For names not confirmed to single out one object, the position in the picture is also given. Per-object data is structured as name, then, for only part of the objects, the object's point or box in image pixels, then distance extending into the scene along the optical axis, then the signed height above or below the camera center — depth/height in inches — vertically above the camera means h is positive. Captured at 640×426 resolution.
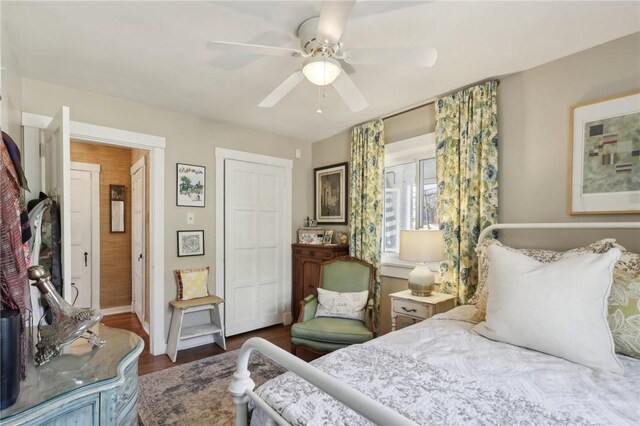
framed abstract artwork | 71.6 +13.7
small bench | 115.1 -45.9
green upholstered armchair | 100.7 -39.9
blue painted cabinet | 36.1 -23.2
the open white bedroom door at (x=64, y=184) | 73.1 +6.1
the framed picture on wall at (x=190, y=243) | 125.9 -14.0
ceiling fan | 52.7 +31.5
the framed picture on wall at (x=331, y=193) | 148.5 +8.6
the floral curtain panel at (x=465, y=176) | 95.0 +11.4
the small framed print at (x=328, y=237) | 150.9 -13.2
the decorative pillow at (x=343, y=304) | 113.5 -35.5
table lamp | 97.3 -13.5
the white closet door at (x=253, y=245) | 139.6 -17.0
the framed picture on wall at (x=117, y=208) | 175.3 +0.9
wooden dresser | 140.2 -26.8
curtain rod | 99.7 +39.9
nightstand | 95.3 -30.6
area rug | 81.2 -55.3
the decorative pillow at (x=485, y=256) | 68.4 -11.3
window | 118.6 +9.3
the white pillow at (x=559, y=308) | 51.7 -17.8
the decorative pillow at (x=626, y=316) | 52.8 -18.4
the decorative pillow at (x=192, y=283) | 122.5 -29.7
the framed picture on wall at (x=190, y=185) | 125.5 +10.4
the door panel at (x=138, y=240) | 148.2 -15.6
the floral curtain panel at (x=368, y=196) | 128.9 +6.1
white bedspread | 38.7 -25.9
